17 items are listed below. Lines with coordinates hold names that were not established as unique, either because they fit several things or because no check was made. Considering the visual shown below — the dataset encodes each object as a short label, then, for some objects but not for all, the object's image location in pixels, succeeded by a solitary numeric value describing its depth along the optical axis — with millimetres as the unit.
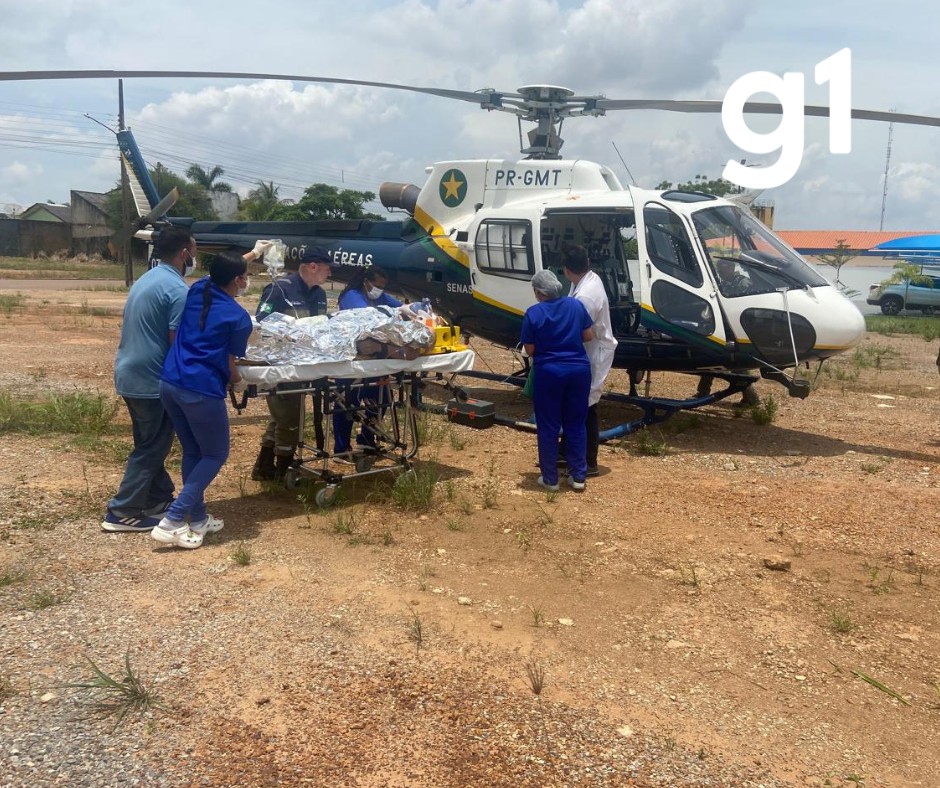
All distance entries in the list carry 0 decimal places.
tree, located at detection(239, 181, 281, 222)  50856
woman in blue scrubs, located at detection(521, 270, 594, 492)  6355
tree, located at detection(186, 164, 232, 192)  58531
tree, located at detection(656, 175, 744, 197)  35272
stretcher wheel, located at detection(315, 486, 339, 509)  5879
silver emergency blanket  5422
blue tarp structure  35125
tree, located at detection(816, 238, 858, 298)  37147
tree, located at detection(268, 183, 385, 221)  47688
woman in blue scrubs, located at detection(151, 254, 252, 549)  4926
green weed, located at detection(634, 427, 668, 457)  7863
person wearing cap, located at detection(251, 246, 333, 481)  6117
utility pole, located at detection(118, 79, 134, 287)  11736
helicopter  7570
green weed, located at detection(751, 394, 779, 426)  9094
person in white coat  6637
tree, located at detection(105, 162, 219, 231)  51594
